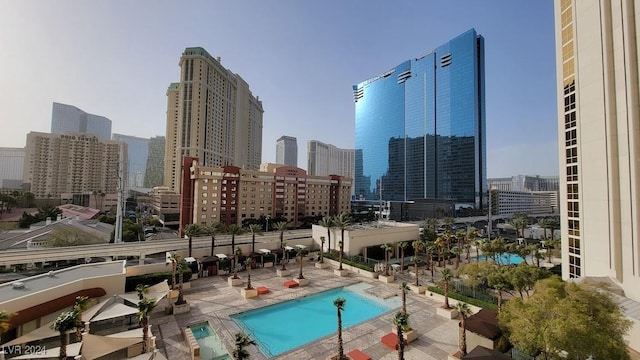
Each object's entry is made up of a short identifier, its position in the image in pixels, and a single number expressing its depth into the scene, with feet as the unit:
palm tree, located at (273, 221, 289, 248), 135.64
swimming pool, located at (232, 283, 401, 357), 66.49
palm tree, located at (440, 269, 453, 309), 77.56
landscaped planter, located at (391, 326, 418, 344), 62.69
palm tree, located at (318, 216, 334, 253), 144.66
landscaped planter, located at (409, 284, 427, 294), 94.79
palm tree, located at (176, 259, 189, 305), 79.25
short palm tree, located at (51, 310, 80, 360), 41.93
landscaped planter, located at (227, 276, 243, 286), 101.65
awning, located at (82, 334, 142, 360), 50.48
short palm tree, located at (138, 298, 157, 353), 56.03
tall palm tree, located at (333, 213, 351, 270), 134.51
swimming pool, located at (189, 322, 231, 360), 58.08
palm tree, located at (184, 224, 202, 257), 112.98
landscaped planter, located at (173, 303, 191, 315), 77.30
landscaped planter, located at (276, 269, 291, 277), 113.29
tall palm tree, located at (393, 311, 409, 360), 47.19
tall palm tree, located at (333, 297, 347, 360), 53.93
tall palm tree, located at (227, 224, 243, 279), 124.77
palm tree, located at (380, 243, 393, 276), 110.73
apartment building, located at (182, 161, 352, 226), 194.29
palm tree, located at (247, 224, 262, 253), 130.93
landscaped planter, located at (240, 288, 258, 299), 89.78
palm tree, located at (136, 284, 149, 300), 68.90
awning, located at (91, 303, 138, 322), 64.22
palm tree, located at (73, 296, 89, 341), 46.69
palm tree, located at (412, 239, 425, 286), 117.91
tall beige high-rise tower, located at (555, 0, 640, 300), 62.90
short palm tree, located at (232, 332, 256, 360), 39.50
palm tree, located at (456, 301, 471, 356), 55.52
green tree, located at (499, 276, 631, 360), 37.37
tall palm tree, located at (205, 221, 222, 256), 119.65
